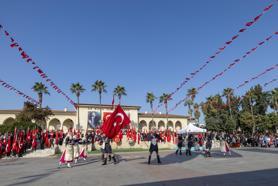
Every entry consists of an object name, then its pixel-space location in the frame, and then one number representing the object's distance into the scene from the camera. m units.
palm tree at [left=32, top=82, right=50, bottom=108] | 58.97
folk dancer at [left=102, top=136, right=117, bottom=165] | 16.19
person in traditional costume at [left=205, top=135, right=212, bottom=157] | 19.41
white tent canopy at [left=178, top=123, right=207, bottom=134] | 33.06
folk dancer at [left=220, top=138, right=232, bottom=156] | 20.72
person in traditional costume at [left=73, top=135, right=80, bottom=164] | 17.14
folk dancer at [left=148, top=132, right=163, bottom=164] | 15.86
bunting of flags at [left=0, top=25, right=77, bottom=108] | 14.88
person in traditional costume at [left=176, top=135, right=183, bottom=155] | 23.09
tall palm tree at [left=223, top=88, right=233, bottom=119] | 62.02
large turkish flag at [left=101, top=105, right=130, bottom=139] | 16.33
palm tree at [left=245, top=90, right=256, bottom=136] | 65.89
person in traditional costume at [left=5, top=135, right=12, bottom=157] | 22.86
